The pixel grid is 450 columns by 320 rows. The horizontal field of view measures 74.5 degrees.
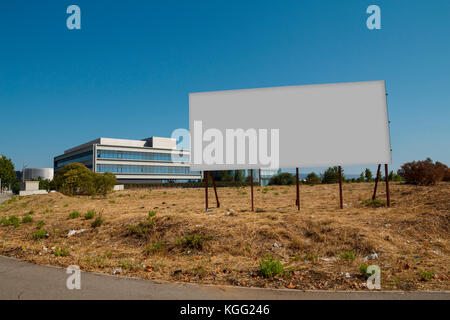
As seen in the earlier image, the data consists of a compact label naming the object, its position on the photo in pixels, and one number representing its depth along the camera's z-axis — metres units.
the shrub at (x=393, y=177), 32.97
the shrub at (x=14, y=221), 10.74
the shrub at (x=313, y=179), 37.19
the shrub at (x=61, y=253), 6.94
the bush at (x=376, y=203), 10.45
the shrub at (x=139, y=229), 8.16
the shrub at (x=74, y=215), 11.00
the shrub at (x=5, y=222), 11.08
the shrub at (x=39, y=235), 8.95
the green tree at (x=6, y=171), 66.66
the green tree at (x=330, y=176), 36.89
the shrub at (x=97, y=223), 9.42
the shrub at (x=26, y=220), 11.20
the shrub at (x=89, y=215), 10.61
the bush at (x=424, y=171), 16.55
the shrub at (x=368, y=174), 41.92
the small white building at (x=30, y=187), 58.53
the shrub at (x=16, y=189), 62.64
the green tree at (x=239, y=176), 68.38
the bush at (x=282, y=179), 51.28
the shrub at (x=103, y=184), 30.47
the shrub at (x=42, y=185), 65.28
